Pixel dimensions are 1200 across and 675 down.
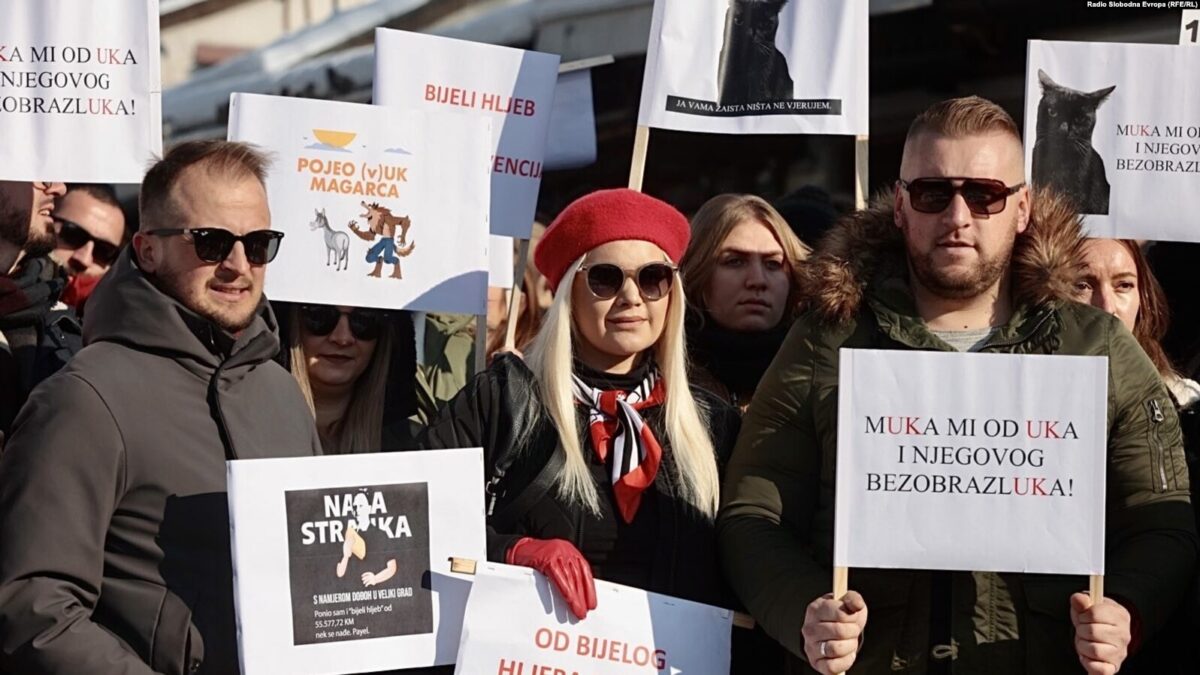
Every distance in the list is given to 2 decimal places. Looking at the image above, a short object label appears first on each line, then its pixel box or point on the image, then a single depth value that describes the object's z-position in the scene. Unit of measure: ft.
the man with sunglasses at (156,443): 11.69
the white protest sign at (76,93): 17.01
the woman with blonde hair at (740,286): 17.48
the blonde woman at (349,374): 17.39
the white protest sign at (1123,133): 17.43
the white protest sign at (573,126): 20.80
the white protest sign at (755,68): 17.94
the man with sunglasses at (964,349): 13.10
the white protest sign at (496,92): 18.38
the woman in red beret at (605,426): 13.96
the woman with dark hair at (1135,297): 16.14
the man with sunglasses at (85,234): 21.33
